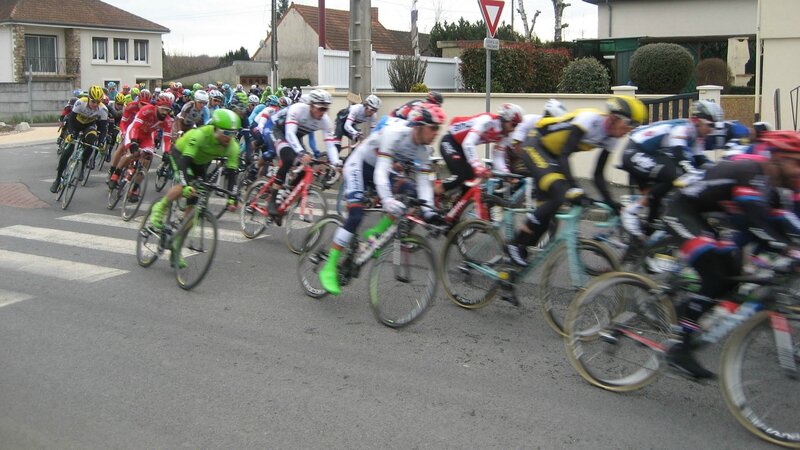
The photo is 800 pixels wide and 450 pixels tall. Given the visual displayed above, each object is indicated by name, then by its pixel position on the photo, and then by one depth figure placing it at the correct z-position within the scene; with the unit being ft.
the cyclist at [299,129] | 32.81
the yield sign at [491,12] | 42.19
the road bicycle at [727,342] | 14.44
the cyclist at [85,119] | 44.01
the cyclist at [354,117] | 41.81
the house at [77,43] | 161.07
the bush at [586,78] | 73.05
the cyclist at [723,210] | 14.65
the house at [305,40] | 178.60
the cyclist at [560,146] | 21.12
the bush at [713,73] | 77.66
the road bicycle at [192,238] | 26.40
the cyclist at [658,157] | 22.62
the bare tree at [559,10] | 154.30
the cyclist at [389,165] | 21.97
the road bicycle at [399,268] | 21.47
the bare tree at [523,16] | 165.48
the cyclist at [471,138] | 28.07
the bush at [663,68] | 70.08
